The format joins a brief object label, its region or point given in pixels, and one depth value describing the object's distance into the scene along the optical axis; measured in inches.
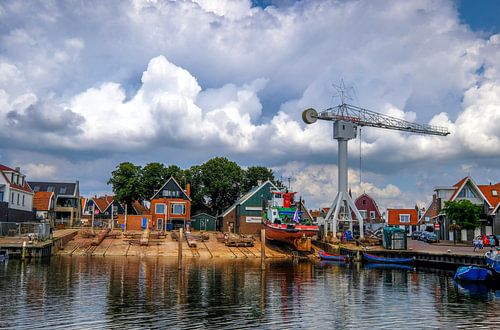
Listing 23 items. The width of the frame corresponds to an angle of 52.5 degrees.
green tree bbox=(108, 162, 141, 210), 3949.3
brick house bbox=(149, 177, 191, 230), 3560.5
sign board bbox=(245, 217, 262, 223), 3474.4
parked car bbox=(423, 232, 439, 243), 3078.2
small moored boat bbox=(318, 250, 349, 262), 2567.2
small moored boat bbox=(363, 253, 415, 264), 2354.3
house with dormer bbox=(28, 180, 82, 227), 4254.4
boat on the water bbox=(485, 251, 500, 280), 1656.0
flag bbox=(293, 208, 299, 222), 2797.7
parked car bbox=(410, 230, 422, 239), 3571.6
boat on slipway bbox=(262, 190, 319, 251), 2637.8
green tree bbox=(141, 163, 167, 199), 4045.3
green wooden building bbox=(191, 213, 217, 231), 3730.3
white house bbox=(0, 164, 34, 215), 2935.5
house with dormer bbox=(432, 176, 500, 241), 2945.4
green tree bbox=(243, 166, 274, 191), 4338.1
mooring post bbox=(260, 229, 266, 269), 2052.4
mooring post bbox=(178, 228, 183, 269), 1976.1
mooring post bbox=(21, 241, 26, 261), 2239.2
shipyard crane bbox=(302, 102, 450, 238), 3117.6
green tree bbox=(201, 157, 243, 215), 4188.0
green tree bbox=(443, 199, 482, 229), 2696.9
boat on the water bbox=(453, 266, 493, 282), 1697.8
